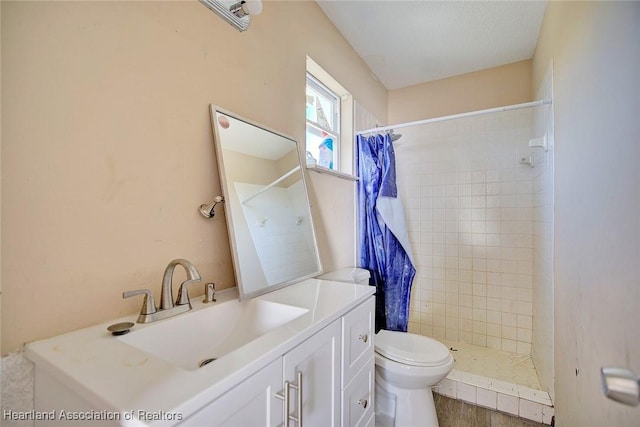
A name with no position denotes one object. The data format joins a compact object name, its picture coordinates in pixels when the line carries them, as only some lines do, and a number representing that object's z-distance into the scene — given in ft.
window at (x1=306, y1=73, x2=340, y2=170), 6.55
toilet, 4.84
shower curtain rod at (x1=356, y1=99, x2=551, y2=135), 6.13
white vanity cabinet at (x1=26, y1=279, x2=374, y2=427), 1.62
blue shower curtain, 7.09
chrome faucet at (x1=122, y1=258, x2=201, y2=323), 2.70
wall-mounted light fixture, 3.37
